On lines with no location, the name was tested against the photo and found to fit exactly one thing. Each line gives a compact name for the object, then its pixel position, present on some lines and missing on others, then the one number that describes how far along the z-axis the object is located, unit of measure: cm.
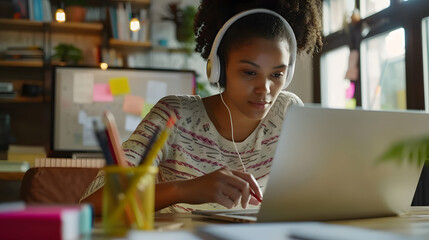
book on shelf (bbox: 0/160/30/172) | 123
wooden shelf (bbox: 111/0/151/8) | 434
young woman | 130
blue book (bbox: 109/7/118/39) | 422
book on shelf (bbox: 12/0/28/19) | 421
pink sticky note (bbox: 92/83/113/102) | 284
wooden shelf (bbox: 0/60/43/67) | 413
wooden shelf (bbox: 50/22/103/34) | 423
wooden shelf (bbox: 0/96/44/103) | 412
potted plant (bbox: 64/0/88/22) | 430
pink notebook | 52
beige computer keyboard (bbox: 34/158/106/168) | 176
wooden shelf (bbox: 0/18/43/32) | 416
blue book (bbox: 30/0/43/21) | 419
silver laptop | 75
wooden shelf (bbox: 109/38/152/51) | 425
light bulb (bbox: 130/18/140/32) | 413
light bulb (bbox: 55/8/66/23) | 399
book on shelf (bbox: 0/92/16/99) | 407
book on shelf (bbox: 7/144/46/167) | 275
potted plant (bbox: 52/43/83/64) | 416
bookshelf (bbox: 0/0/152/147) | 430
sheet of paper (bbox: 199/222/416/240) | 56
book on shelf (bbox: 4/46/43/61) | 417
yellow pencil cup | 61
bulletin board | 276
